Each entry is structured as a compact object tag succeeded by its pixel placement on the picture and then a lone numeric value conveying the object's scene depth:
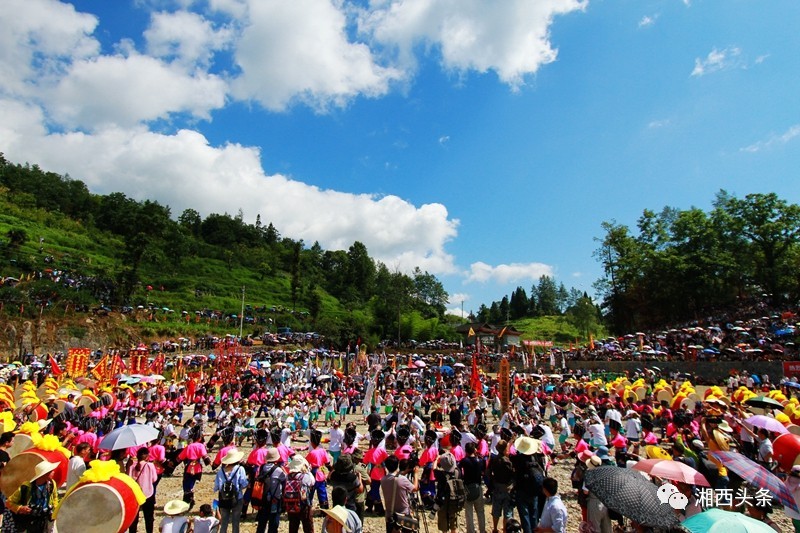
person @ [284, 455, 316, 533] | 6.09
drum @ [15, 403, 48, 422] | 11.48
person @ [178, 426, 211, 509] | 8.53
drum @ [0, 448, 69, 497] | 5.38
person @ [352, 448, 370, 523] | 6.96
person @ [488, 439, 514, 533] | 6.79
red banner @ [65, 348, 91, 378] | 21.83
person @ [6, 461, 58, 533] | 5.38
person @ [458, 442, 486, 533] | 6.92
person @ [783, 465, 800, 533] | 5.67
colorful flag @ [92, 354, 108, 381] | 21.75
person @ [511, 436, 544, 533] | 6.54
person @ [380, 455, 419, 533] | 5.88
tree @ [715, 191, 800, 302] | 39.38
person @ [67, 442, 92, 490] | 6.74
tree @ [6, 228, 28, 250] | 53.98
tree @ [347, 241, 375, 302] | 99.00
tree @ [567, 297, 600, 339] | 64.06
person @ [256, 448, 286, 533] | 6.18
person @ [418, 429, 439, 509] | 7.68
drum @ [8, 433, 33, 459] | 6.63
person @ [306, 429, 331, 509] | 7.51
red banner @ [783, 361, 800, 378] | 22.34
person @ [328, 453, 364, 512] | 6.60
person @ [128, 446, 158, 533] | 6.89
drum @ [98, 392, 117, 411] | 15.04
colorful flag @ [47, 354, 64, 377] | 20.74
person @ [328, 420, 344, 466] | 9.89
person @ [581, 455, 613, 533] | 5.13
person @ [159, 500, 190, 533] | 5.03
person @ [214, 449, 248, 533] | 6.40
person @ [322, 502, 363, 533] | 4.29
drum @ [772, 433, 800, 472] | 6.68
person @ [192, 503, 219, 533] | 5.35
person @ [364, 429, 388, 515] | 7.73
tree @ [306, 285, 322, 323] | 63.34
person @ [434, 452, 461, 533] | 6.43
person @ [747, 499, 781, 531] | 5.27
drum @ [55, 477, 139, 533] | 3.95
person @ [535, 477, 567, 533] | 5.15
